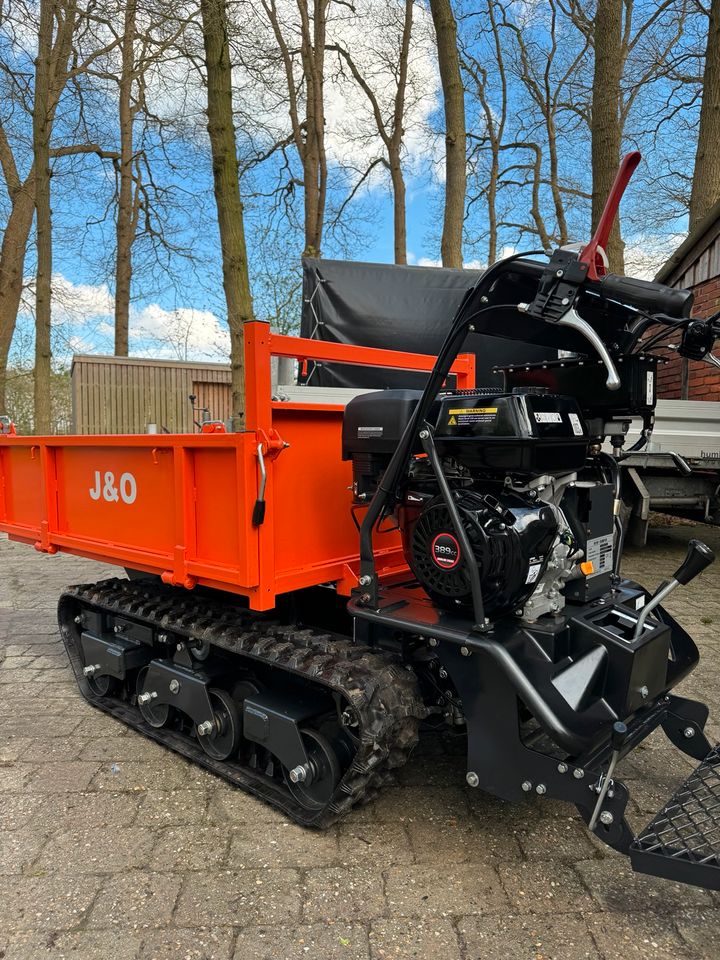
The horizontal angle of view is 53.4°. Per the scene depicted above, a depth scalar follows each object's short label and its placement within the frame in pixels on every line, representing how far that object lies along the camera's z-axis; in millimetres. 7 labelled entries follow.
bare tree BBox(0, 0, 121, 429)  12164
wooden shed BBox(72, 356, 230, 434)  16422
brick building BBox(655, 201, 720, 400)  8594
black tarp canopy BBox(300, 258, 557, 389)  7863
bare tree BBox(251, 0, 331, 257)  13703
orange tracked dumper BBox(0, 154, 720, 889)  2414
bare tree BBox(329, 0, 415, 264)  15258
